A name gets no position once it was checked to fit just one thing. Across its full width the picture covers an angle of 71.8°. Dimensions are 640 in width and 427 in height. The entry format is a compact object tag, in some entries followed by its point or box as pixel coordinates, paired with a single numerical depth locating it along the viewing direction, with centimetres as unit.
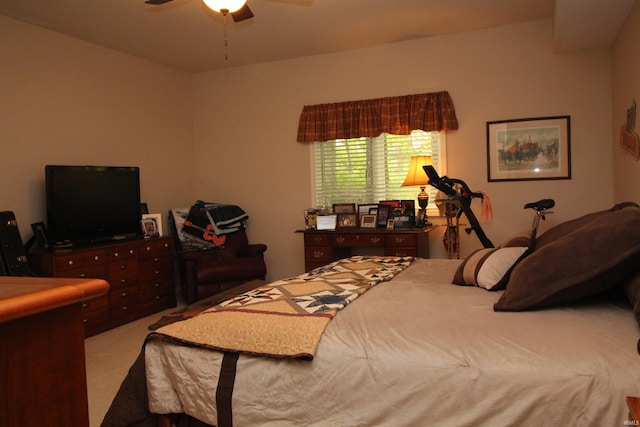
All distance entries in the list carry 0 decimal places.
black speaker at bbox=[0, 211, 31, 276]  347
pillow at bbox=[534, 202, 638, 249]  211
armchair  468
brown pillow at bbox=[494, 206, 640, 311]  160
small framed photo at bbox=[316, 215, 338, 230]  481
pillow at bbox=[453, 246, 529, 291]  212
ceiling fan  268
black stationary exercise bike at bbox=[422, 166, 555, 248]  394
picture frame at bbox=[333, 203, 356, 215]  497
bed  131
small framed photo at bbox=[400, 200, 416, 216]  455
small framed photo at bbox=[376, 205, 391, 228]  469
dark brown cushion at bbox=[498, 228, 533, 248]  226
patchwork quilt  165
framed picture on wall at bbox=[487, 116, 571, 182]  429
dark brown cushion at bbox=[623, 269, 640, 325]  147
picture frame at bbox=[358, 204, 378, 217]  486
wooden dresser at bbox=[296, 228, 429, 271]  430
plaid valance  461
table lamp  445
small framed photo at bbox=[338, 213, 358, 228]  488
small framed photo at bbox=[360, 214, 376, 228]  474
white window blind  485
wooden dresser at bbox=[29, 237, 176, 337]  375
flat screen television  394
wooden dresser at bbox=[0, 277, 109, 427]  66
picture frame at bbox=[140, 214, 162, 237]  481
